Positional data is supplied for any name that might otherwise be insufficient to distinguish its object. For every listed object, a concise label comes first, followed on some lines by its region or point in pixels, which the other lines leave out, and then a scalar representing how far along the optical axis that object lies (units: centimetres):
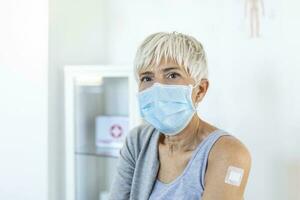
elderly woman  113
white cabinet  174
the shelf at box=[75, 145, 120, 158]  185
